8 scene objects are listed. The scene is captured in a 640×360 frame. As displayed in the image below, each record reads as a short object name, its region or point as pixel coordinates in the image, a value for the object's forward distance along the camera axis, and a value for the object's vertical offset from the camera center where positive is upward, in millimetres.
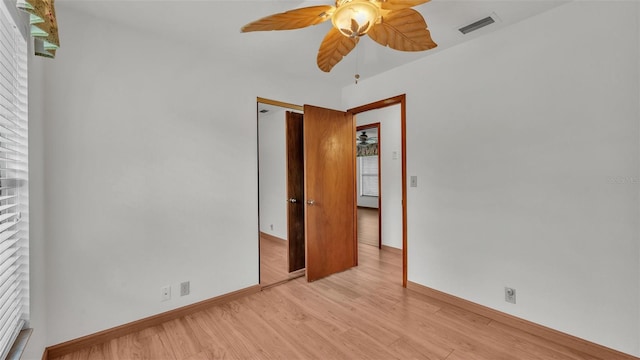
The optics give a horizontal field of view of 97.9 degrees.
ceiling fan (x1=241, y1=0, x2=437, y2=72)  1311 +788
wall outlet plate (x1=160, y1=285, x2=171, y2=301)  2320 -947
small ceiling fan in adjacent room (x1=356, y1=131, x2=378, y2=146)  7867 +1151
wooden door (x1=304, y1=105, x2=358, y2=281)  3168 -163
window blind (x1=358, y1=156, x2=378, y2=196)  9242 +78
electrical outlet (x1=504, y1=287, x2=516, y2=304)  2246 -970
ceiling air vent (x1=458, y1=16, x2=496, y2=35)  2123 +1190
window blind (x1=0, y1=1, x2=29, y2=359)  1247 +11
